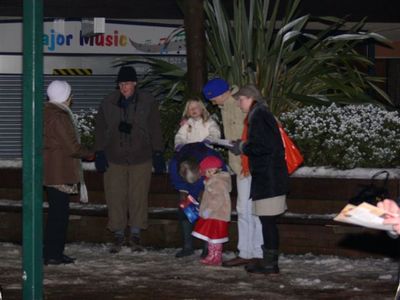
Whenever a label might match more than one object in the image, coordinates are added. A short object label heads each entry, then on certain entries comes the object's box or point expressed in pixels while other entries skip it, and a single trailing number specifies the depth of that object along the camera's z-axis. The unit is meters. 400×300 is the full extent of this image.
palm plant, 15.06
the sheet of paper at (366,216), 5.69
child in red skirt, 12.37
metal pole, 8.24
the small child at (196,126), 12.76
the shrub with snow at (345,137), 13.45
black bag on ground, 10.16
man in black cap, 13.09
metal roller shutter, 19.75
